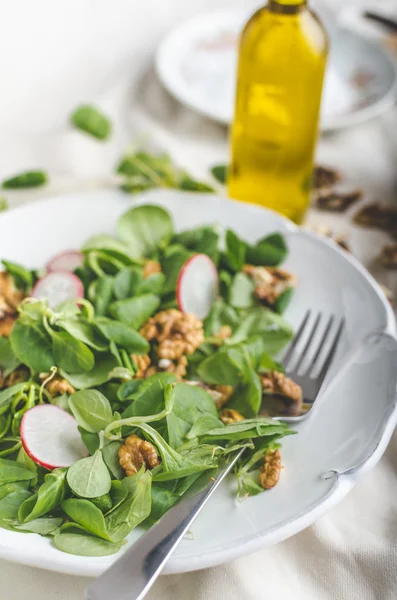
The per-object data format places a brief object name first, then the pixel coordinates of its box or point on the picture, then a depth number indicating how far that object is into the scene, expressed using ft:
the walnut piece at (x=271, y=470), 2.09
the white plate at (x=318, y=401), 2.00
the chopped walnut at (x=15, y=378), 2.25
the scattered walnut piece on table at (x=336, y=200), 2.80
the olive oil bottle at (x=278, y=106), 2.52
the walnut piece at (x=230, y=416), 2.17
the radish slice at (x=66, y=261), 2.45
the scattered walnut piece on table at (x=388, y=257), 2.62
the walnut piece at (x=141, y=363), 2.25
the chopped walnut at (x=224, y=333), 2.34
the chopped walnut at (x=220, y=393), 2.22
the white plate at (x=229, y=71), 3.00
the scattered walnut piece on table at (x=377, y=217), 2.75
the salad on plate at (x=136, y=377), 2.05
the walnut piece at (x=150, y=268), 2.43
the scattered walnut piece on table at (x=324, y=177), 2.88
